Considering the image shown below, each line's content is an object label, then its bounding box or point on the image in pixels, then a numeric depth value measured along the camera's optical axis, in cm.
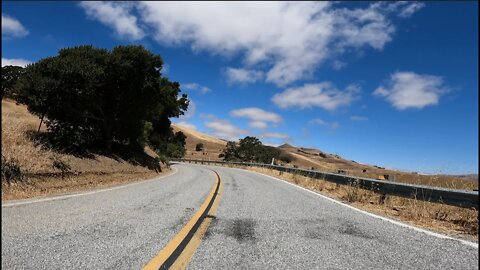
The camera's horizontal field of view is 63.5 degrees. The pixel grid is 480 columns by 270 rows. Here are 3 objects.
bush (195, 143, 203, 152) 14004
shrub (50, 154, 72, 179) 1456
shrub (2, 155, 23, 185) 1090
